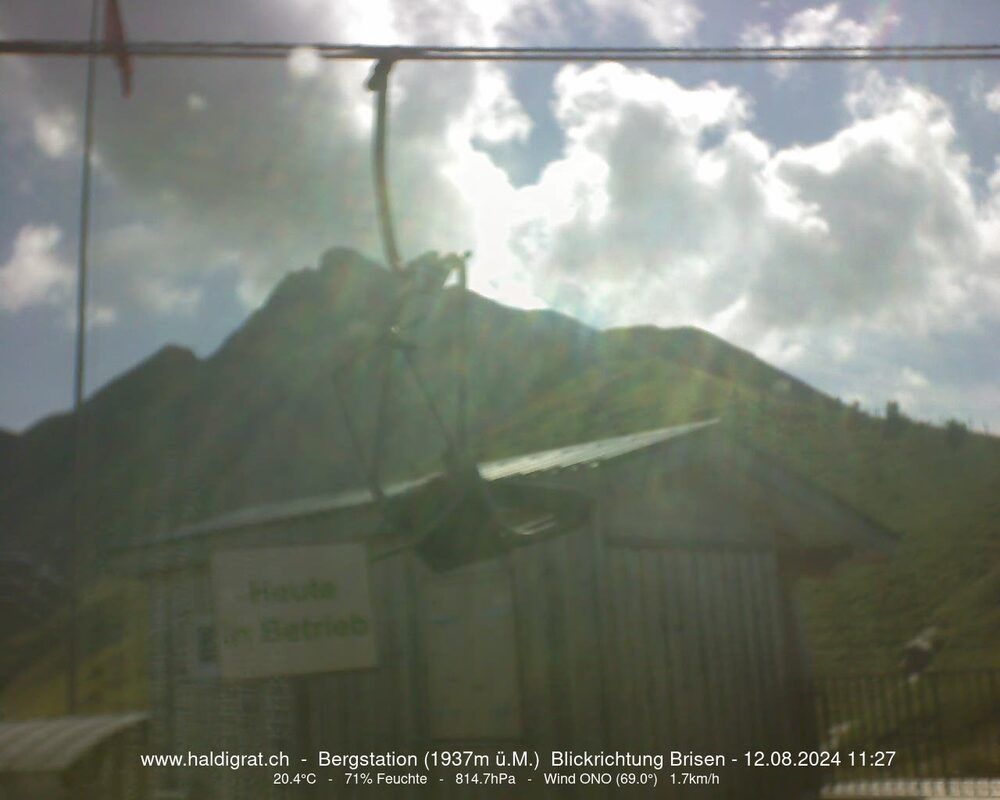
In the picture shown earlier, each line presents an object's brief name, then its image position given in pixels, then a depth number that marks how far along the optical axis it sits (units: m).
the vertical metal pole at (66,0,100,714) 9.40
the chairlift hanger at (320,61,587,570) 6.15
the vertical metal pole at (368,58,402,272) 6.13
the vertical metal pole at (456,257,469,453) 6.31
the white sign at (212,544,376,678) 4.53
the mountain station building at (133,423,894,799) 8.15
